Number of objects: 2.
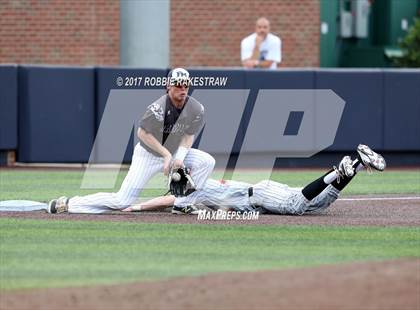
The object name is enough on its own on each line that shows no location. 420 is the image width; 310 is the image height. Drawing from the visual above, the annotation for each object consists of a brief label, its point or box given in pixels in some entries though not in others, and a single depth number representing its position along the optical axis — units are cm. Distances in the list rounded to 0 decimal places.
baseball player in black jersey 1124
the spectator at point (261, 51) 1905
